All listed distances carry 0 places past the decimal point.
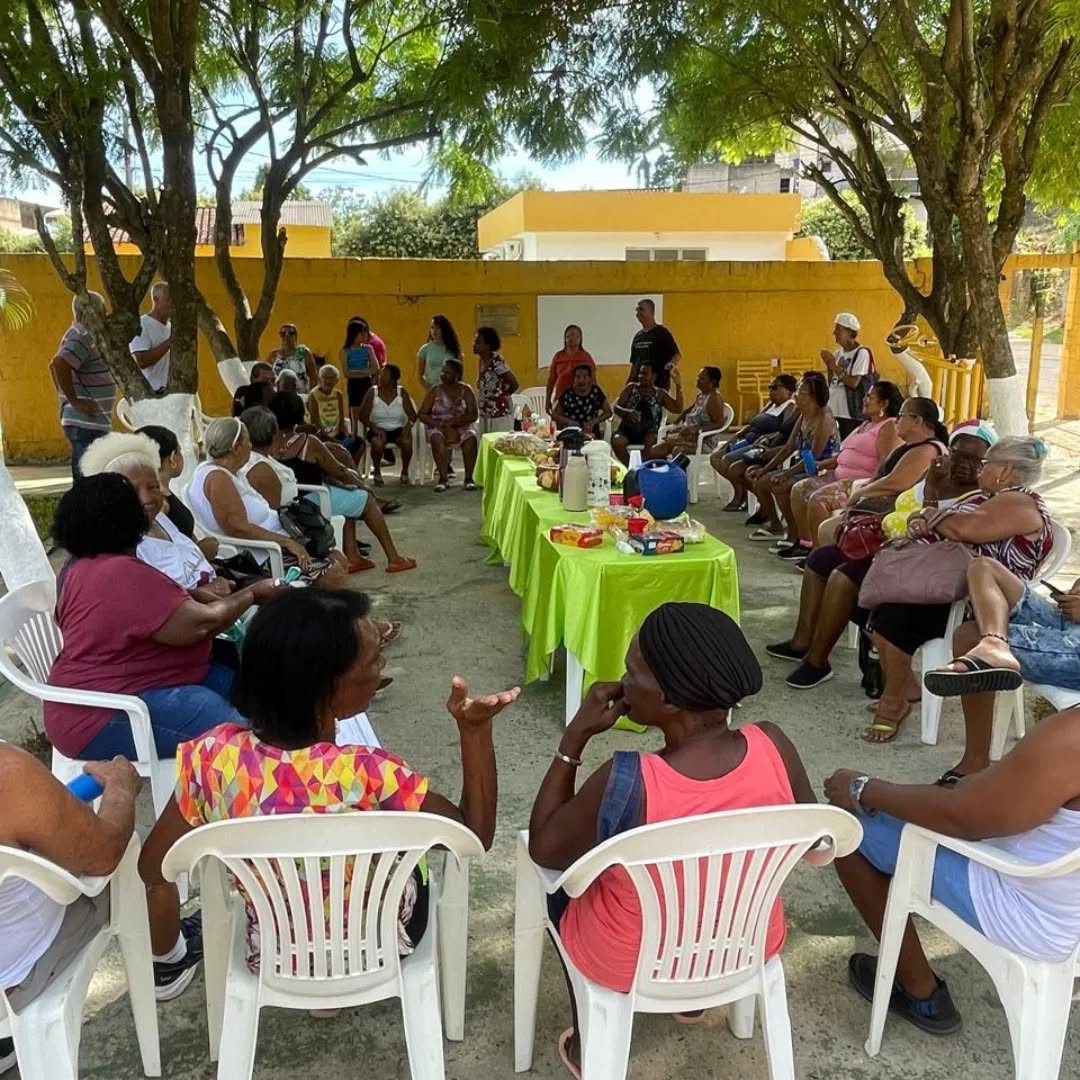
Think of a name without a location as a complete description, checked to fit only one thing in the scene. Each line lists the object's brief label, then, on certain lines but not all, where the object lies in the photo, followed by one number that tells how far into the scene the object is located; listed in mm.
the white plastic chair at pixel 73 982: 1684
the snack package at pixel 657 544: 3688
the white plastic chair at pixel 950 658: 3547
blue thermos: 4062
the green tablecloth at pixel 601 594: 3570
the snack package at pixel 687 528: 3840
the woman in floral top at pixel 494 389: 8664
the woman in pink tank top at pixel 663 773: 1737
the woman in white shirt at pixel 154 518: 3231
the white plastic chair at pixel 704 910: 1651
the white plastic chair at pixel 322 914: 1656
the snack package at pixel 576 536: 3869
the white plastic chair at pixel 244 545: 4406
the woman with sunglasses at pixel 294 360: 8562
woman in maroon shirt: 2598
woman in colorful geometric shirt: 1771
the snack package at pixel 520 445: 6090
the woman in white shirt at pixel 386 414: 8336
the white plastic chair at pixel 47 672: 2648
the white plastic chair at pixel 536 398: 9273
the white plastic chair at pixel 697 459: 7836
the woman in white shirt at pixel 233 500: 4285
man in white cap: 7160
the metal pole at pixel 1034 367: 10984
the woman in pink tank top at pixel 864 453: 5254
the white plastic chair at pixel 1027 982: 1857
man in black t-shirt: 8406
